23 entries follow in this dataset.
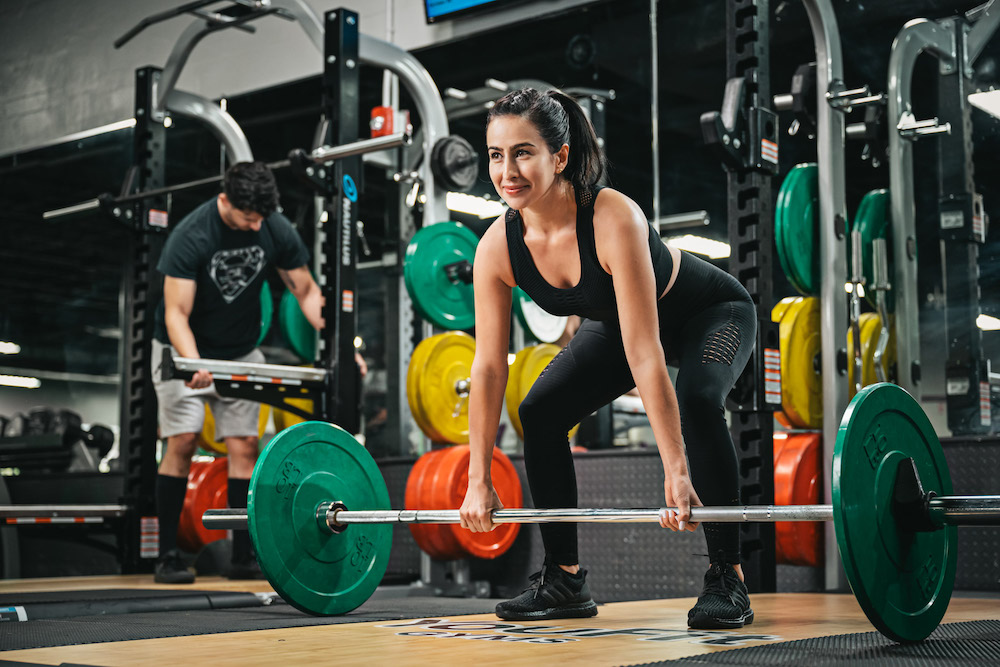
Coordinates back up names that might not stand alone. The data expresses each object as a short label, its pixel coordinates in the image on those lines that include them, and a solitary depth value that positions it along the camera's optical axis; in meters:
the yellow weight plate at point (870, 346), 3.67
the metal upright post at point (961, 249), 3.92
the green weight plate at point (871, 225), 3.65
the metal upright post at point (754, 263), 3.18
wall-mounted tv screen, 5.47
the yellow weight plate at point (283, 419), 5.20
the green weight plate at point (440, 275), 4.06
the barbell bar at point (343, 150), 3.71
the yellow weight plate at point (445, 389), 4.01
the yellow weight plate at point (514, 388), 4.22
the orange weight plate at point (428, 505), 3.80
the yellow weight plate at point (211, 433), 5.22
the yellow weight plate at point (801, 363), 3.49
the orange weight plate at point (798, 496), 3.37
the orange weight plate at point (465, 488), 3.76
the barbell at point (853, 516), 1.72
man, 3.97
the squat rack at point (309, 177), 4.07
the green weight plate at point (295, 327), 4.88
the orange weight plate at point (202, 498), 4.83
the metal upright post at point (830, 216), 3.50
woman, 2.02
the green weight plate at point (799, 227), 3.46
